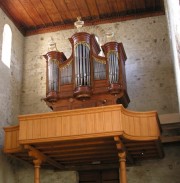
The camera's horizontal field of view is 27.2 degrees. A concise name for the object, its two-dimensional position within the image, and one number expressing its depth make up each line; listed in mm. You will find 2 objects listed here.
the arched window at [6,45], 13730
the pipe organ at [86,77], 12133
